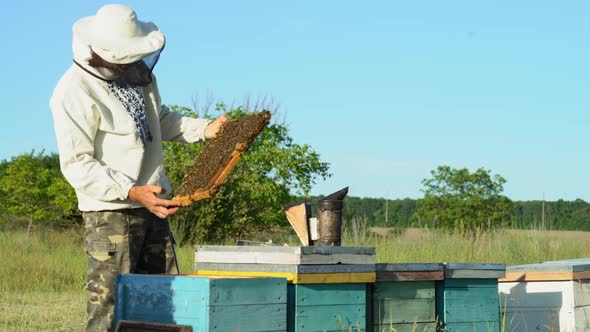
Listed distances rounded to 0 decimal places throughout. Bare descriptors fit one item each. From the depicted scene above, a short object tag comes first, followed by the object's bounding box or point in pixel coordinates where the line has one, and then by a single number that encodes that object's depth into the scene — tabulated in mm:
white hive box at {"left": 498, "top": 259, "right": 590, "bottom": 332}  5285
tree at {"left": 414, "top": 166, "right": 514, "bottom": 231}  24984
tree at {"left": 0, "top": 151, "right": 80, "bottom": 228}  19312
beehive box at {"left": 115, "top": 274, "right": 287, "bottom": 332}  3273
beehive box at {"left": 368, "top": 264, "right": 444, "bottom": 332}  3975
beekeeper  3400
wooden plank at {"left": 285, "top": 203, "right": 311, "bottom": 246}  4277
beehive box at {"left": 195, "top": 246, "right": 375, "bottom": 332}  3602
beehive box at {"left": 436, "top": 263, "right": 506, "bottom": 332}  4254
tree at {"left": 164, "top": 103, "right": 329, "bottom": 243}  15227
